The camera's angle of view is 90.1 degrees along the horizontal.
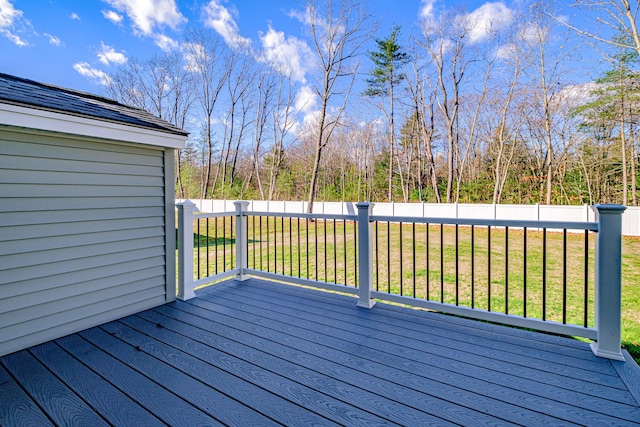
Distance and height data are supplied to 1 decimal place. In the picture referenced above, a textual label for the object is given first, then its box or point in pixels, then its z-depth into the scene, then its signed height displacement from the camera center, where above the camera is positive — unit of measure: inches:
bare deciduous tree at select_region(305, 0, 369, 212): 472.4 +252.7
